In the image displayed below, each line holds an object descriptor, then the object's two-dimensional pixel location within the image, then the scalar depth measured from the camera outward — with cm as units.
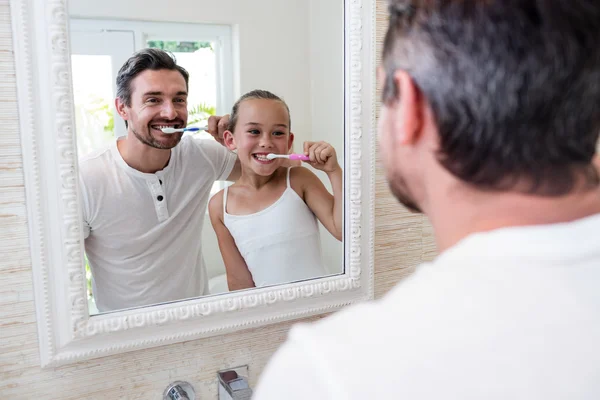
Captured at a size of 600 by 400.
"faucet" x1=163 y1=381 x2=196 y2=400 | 94
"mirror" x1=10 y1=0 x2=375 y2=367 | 79
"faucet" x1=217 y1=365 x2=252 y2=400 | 93
